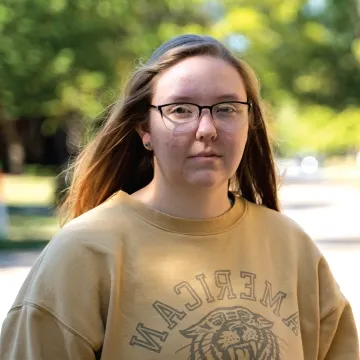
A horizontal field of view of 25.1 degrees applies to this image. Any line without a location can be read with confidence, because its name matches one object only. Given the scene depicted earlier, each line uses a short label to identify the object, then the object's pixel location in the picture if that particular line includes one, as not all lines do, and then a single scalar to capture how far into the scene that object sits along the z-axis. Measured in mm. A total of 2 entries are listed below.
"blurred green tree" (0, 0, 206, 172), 14578
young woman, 1716
